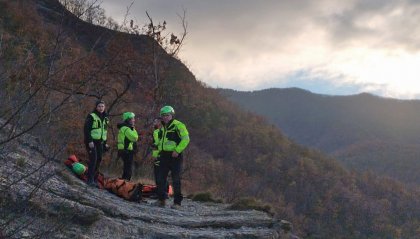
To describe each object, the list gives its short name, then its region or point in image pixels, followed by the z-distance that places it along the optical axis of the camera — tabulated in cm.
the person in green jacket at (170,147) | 914
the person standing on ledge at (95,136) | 938
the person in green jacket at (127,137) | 1055
